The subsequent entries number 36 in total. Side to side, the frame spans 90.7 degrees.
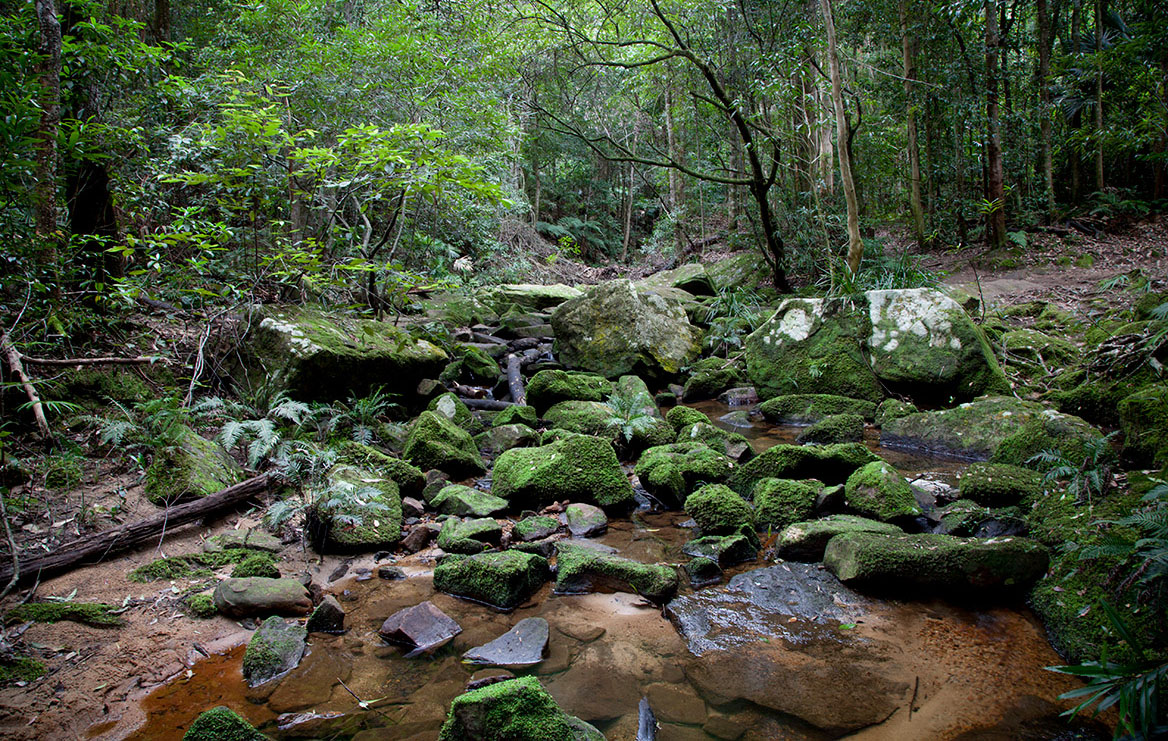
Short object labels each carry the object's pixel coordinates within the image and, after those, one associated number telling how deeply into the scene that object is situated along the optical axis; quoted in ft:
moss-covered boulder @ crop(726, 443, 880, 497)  16.15
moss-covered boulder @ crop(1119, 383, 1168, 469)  11.86
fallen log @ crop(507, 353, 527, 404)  25.92
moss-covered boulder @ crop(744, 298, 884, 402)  24.85
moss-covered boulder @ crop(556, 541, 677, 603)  11.39
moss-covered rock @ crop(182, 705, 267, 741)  6.65
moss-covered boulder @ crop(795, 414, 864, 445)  20.43
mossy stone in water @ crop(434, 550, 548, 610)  11.18
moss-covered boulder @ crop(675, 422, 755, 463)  18.80
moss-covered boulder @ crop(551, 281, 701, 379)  29.50
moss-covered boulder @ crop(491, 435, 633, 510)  15.93
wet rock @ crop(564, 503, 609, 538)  14.58
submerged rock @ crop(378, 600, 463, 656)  9.84
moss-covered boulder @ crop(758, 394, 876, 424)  23.34
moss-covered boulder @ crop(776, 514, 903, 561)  12.60
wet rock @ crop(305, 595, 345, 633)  10.20
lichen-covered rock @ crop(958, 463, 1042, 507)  13.75
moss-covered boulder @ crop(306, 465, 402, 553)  13.03
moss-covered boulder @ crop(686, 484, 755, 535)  13.98
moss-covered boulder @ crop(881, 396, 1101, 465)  15.50
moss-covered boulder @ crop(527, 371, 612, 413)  23.67
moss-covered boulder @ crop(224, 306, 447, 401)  18.47
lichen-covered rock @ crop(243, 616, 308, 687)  8.89
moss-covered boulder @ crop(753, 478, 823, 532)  14.19
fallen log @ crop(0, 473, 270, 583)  10.25
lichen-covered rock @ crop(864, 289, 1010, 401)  22.13
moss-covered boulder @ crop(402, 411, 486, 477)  17.65
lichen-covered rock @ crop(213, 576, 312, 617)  10.37
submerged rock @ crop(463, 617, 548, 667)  9.39
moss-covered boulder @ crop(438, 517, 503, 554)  13.30
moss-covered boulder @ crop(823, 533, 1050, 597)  10.59
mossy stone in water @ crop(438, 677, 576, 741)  6.86
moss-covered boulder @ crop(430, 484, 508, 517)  15.08
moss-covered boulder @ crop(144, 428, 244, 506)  13.11
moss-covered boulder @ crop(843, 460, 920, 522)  13.55
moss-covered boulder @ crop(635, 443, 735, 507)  15.98
